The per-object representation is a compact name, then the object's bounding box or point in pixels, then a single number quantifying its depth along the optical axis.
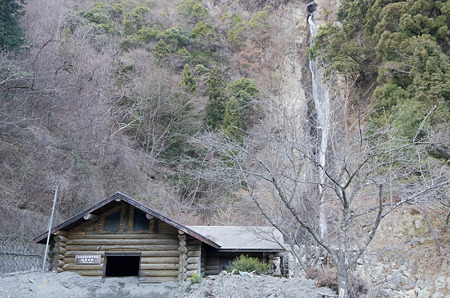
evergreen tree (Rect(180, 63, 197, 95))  27.64
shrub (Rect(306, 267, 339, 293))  9.16
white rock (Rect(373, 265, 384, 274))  17.27
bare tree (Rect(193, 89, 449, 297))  11.91
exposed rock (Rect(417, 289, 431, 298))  15.41
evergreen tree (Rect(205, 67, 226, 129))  27.58
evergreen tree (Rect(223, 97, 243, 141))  24.99
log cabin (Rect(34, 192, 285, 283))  11.79
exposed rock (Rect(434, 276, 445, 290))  15.37
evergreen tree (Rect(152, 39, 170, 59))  30.73
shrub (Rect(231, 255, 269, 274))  12.49
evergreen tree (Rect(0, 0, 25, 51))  17.59
